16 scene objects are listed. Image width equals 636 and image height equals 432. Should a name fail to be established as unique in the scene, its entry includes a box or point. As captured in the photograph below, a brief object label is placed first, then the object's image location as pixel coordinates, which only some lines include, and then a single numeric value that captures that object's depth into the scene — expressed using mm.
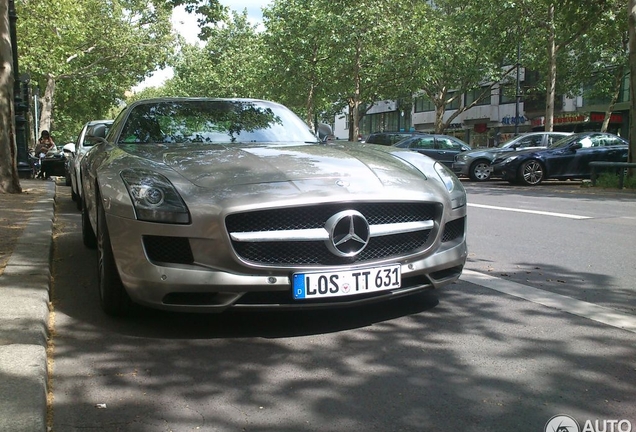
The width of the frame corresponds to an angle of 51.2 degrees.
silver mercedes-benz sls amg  3539
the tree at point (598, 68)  32125
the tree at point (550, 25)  17375
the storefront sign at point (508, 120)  45800
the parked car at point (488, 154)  20672
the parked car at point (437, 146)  23859
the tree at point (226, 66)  52844
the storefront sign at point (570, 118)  39562
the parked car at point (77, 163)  10335
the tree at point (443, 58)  37062
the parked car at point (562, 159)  18656
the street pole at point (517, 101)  36200
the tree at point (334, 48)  35562
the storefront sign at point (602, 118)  38031
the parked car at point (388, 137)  26031
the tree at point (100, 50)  30359
